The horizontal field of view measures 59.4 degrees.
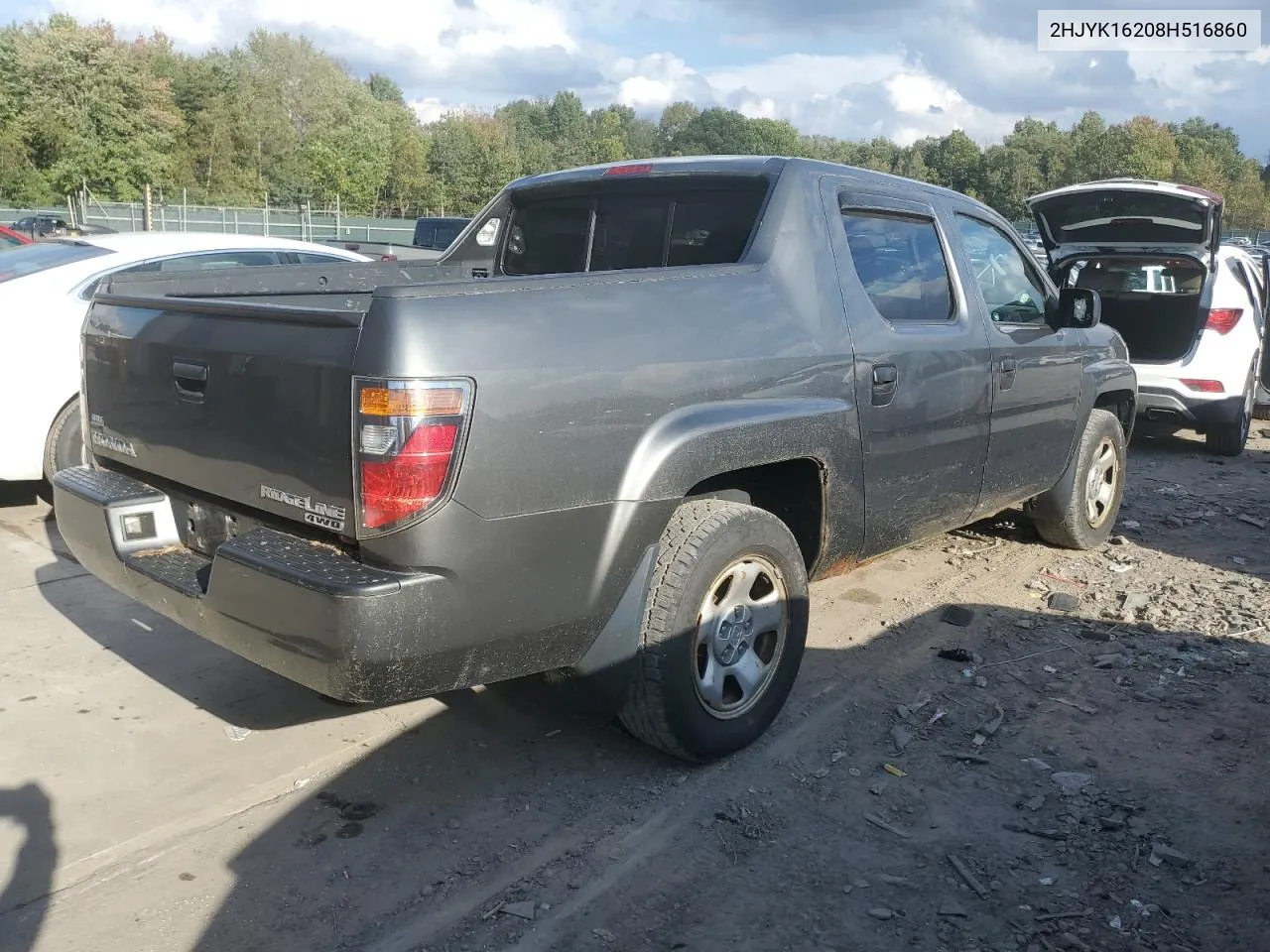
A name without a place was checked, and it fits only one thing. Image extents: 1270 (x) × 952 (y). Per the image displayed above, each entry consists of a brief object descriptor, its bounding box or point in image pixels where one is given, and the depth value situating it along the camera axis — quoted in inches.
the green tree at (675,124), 4094.5
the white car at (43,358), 236.7
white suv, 362.3
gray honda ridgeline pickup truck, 112.6
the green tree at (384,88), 4911.4
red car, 515.0
